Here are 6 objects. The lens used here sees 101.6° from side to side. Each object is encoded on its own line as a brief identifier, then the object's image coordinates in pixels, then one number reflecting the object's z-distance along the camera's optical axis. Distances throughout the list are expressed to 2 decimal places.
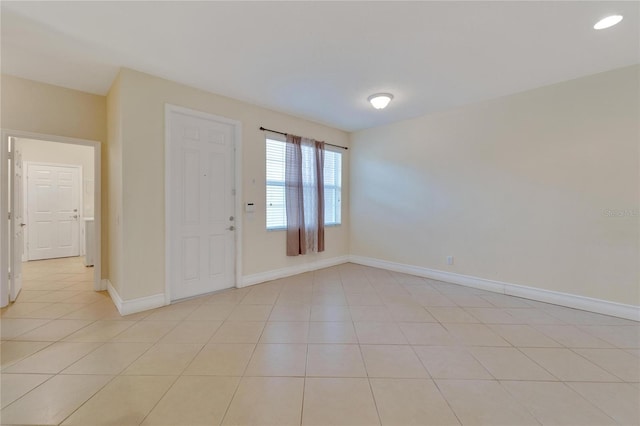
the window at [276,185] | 4.24
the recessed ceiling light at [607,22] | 2.12
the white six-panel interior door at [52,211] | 5.51
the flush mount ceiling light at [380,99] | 3.47
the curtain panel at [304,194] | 4.41
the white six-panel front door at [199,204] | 3.26
